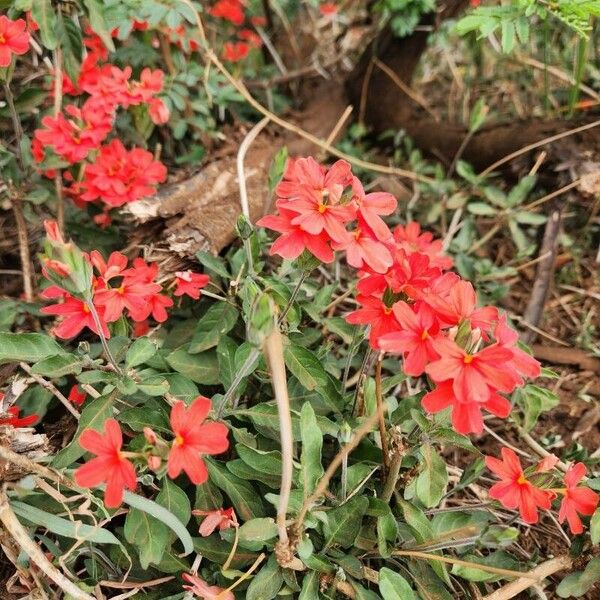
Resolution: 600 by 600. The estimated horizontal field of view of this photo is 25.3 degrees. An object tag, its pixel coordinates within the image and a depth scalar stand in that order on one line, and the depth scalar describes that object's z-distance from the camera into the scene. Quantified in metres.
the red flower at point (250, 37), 1.14
